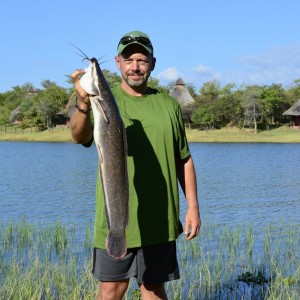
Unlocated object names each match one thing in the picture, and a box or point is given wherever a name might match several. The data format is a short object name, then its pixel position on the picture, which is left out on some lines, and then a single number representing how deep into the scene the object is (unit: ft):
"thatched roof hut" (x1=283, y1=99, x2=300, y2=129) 187.01
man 11.19
